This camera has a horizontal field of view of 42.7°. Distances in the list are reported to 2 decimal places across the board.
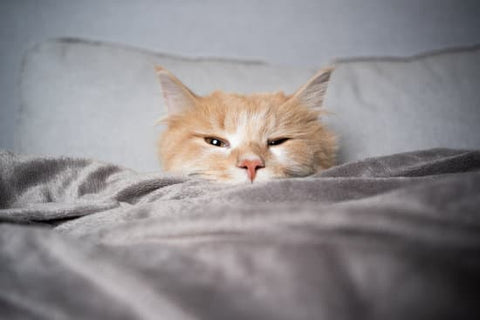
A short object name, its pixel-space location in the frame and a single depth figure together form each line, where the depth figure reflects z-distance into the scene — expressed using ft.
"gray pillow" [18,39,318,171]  1.40
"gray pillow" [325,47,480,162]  1.41
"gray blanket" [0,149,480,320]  0.70
